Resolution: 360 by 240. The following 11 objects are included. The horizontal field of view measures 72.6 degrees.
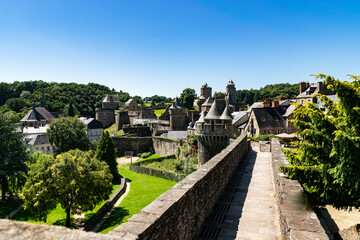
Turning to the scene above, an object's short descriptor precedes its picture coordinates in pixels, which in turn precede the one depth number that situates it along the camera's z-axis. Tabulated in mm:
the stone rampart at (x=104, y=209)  19881
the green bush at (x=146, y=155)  47359
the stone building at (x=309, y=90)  43562
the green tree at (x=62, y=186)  19297
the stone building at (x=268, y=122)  40719
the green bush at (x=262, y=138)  33206
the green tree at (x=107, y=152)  33844
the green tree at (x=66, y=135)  38875
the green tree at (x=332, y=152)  9398
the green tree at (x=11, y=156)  23156
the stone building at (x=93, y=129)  61903
